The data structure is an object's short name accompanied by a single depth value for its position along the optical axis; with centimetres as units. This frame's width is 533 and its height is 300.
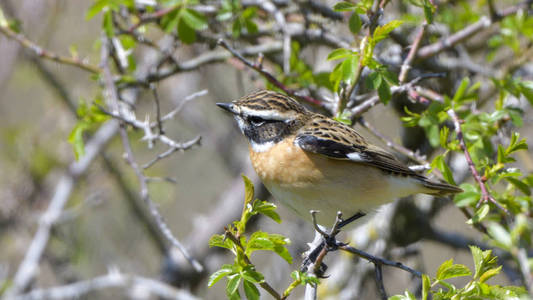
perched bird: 663
